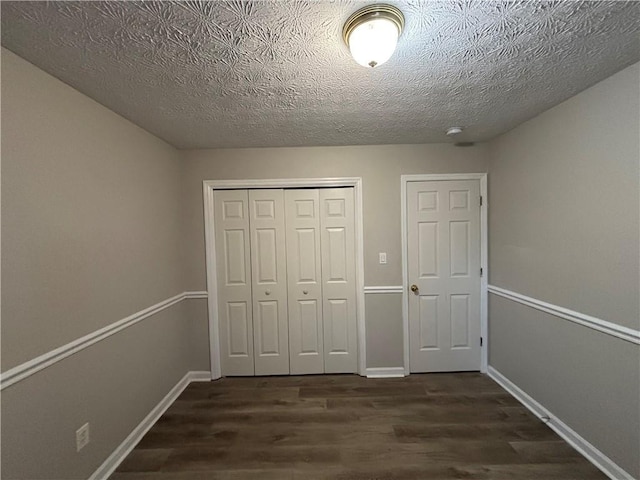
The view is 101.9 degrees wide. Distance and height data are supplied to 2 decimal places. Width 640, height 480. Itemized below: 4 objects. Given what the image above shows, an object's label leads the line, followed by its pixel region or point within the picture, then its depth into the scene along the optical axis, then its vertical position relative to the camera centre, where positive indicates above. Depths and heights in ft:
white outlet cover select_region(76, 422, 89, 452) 4.74 -3.66
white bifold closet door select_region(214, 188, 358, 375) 8.80 -1.56
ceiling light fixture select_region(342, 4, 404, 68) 3.24 +2.63
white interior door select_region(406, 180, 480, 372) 8.69 -1.44
